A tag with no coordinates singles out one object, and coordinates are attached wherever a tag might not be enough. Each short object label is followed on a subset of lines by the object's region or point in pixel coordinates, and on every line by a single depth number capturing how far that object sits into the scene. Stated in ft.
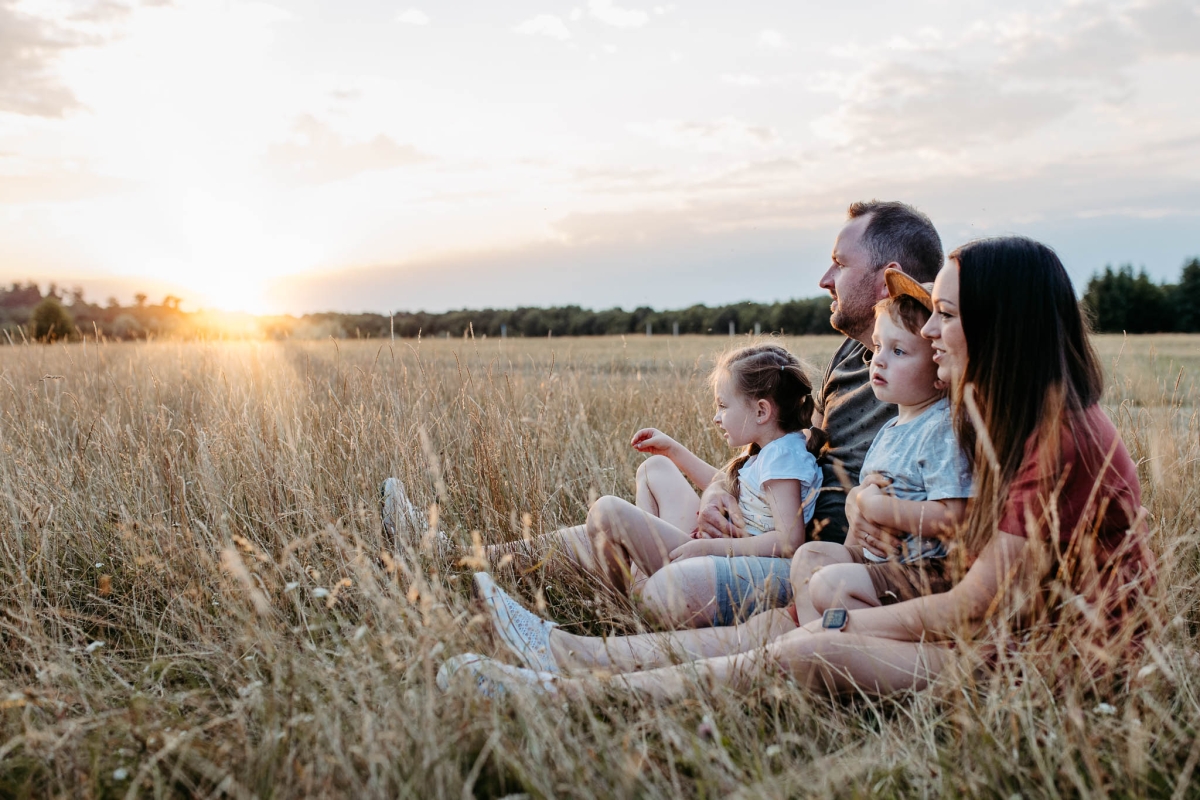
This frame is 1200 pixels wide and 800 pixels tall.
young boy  7.07
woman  6.21
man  9.34
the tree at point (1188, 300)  183.21
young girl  8.41
